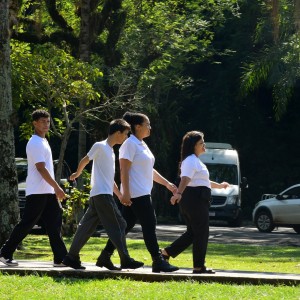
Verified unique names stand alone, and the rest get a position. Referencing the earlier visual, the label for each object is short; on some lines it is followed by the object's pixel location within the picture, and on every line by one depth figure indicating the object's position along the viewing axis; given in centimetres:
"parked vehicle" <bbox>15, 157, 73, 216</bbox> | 2750
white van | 3638
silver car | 3169
